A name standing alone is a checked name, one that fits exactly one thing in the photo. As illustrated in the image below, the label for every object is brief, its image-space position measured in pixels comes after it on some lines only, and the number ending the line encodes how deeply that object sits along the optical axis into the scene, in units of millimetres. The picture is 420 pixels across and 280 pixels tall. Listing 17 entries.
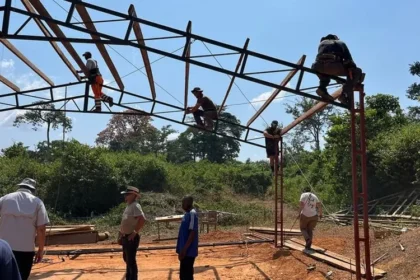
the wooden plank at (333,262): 8253
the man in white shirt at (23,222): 5973
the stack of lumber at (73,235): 17750
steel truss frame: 7434
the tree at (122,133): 53219
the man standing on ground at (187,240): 6871
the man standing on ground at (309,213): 11680
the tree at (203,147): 60188
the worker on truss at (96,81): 11964
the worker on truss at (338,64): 7586
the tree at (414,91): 35844
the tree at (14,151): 36406
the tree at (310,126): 58016
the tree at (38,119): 45528
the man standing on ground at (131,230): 7688
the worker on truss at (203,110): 13491
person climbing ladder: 12977
